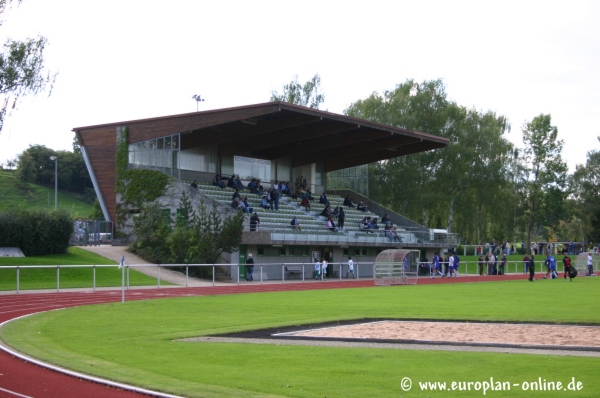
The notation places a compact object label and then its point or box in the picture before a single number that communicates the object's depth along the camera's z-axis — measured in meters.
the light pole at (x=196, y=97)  64.53
